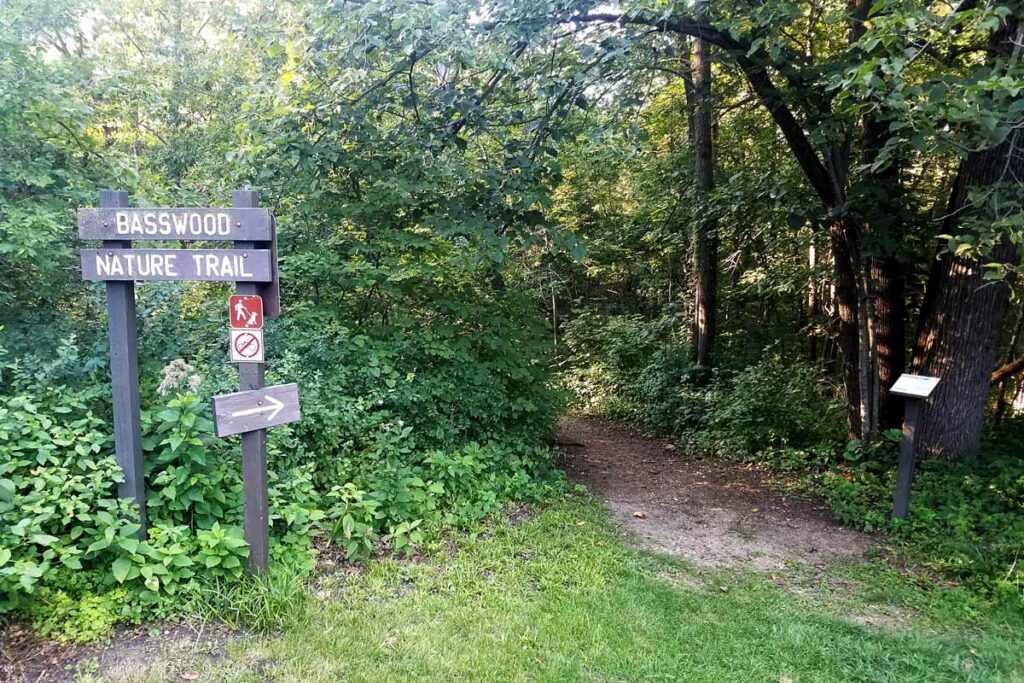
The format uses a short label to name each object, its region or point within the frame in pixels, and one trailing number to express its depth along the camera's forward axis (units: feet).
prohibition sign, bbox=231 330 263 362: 11.00
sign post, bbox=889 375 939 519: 16.46
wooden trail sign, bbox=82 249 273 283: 10.93
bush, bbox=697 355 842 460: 27.76
